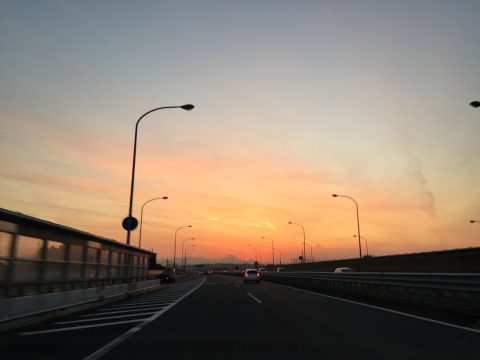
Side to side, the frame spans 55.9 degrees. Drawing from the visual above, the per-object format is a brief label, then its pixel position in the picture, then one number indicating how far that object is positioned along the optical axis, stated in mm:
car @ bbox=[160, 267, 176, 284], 55456
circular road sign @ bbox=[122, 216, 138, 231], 25859
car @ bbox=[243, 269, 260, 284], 47694
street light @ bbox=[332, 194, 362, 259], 59028
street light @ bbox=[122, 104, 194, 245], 25747
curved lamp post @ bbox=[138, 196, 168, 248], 51094
